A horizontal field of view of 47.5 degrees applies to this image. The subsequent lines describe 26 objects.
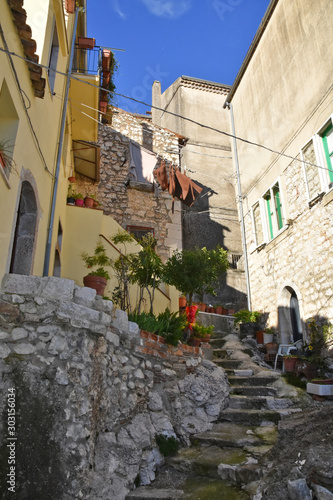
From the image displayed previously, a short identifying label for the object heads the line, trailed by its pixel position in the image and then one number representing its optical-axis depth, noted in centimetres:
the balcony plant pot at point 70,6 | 717
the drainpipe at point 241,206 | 1218
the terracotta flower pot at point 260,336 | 996
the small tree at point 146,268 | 680
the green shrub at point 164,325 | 545
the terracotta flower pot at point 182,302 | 968
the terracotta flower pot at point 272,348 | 911
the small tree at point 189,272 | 832
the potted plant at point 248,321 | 1068
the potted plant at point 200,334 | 756
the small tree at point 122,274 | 703
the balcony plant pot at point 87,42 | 830
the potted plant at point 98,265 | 614
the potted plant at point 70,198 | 907
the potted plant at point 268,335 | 990
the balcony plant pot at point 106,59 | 894
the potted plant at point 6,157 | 387
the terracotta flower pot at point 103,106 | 959
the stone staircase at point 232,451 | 376
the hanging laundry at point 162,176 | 1194
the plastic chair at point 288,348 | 859
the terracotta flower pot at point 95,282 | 613
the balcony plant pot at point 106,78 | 917
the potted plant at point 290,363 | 767
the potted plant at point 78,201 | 907
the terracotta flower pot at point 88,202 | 923
